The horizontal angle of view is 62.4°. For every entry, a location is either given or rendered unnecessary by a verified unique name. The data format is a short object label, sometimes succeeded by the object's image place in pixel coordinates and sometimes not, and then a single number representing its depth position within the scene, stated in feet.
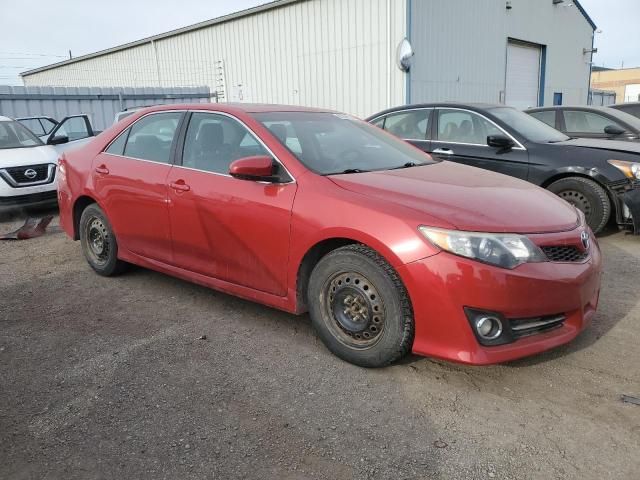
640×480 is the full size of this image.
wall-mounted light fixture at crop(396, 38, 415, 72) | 42.22
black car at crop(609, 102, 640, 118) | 32.86
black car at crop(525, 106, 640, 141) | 24.62
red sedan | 8.87
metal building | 44.86
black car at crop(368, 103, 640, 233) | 18.66
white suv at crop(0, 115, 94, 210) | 25.20
